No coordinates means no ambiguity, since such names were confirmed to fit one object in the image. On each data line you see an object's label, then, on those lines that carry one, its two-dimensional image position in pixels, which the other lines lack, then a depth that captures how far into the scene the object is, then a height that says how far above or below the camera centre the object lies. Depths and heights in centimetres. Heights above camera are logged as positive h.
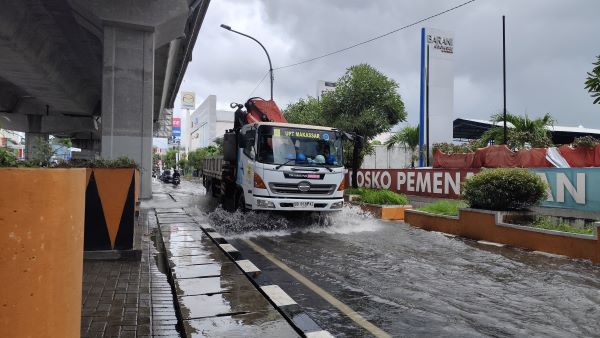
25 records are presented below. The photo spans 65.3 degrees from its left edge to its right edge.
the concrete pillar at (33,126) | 4150 +400
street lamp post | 2283 +647
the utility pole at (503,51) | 2281 +614
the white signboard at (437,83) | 3120 +633
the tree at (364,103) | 1897 +294
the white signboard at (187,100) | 13812 +2137
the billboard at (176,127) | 11900 +1182
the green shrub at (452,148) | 1927 +112
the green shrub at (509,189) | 956 -27
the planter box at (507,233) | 775 -112
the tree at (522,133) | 2069 +211
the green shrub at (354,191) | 1768 -65
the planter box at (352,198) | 1660 -85
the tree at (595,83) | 656 +133
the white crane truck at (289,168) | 1044 +14
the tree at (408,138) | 3195 +252
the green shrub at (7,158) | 245 +7
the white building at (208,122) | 11168 +1306
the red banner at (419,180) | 1509 -21
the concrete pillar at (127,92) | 1628 +283
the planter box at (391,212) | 1398 -112
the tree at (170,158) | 11462 +354
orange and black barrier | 664 -54
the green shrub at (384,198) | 1480 -76
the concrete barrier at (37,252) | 204 -37
